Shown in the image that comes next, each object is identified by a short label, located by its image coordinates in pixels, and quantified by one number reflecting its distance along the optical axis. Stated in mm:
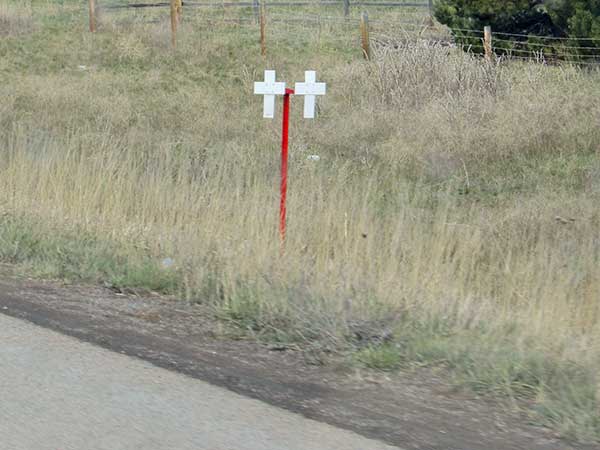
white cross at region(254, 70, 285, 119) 16531
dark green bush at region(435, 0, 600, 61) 38250
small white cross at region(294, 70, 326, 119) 16547
